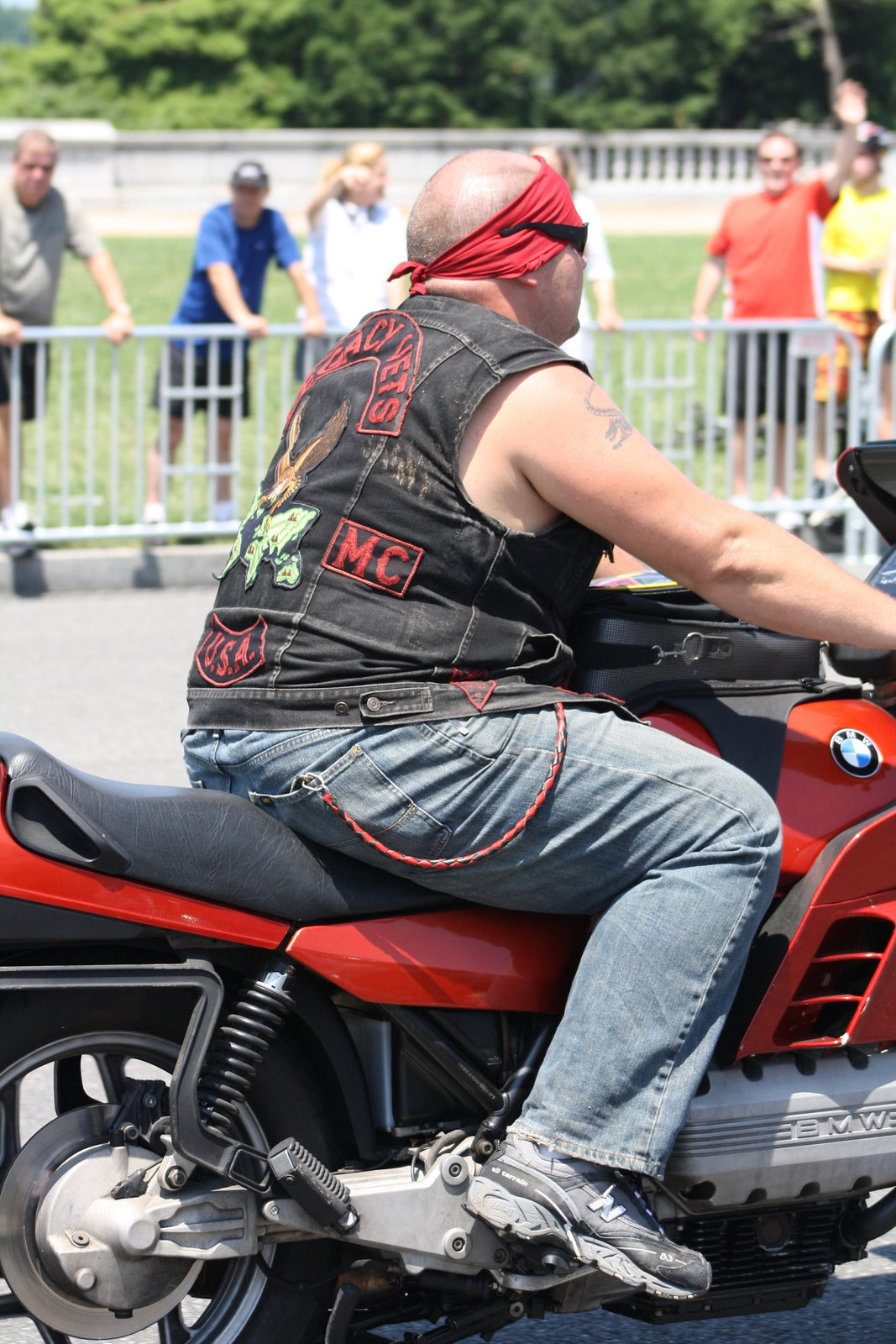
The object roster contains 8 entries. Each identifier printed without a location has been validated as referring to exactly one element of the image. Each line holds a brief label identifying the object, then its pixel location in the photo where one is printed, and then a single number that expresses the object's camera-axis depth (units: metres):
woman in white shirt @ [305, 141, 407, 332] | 20.66
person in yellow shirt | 22.05
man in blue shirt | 19.59
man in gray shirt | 18.84
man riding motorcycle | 5.10
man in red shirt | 21.81
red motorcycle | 4.93
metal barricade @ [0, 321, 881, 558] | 19.09
